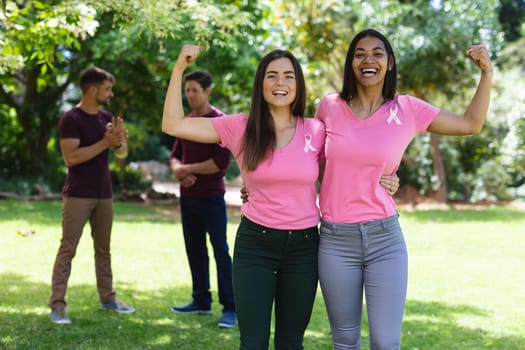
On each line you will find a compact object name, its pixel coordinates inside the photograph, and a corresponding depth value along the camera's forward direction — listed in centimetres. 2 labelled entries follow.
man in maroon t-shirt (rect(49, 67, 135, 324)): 530
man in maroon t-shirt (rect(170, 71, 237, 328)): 539
